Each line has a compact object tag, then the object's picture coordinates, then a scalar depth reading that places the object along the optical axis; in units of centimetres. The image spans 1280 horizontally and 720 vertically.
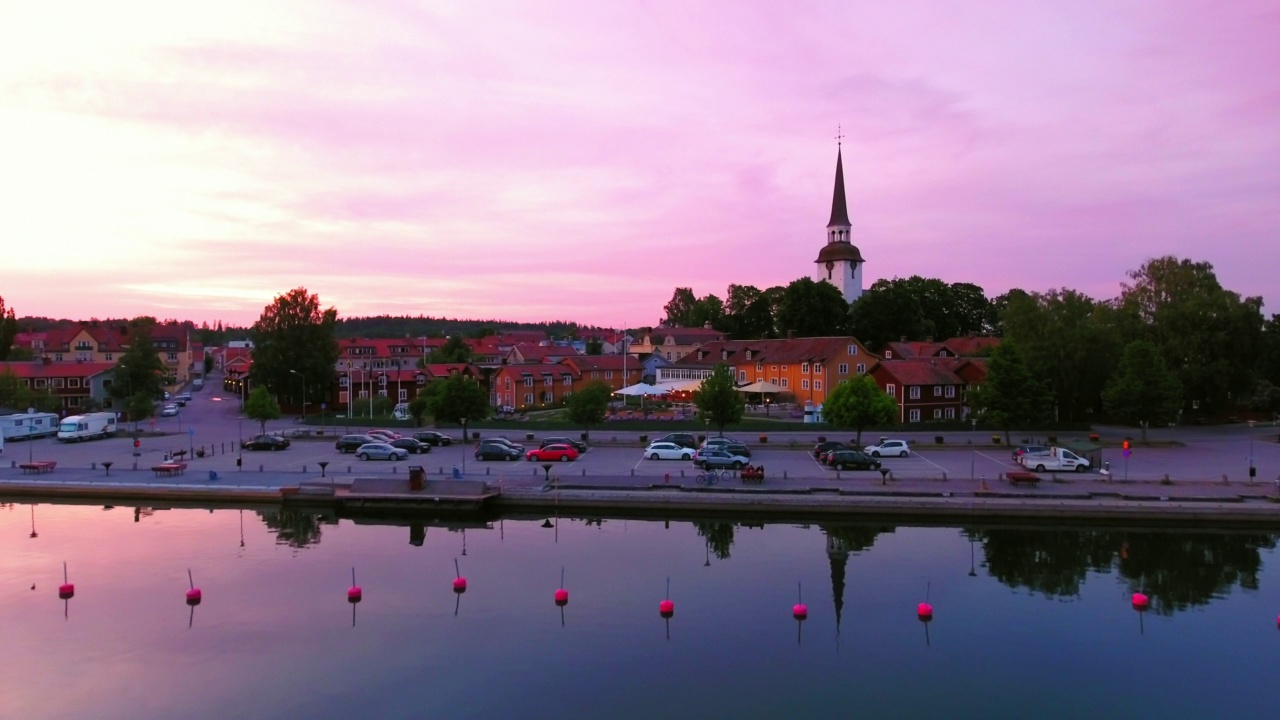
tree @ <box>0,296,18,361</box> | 8449
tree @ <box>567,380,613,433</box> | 4697
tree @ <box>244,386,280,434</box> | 5000
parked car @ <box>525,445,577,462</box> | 4066
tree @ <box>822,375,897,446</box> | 4234
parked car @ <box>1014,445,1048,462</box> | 3800
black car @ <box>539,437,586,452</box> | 4184
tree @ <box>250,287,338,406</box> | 6625
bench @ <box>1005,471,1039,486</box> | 3250
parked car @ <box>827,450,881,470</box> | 3747
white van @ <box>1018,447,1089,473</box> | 3656
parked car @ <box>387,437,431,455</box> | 4281
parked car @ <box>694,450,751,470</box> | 3691
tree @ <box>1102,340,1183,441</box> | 4444
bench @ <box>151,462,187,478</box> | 3627
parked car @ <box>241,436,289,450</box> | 4444
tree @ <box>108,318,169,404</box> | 6147
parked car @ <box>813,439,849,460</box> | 4056
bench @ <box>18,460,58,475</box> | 3728
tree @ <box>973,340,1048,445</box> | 4359
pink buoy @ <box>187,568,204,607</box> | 2106
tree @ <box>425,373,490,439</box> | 4541
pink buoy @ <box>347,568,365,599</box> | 2131
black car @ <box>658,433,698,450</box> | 4206
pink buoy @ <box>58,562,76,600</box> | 2168
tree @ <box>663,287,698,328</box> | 14388
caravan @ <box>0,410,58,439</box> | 4825
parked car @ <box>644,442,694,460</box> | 4041
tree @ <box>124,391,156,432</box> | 5253
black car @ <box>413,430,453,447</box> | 4550
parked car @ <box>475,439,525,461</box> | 4028
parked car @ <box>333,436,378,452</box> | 4353
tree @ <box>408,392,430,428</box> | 5412
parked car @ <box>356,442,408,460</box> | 4099
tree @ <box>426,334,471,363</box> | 9031
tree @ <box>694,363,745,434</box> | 4509
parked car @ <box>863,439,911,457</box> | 4075
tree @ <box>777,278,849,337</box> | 8325
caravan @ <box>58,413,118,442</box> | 4803
